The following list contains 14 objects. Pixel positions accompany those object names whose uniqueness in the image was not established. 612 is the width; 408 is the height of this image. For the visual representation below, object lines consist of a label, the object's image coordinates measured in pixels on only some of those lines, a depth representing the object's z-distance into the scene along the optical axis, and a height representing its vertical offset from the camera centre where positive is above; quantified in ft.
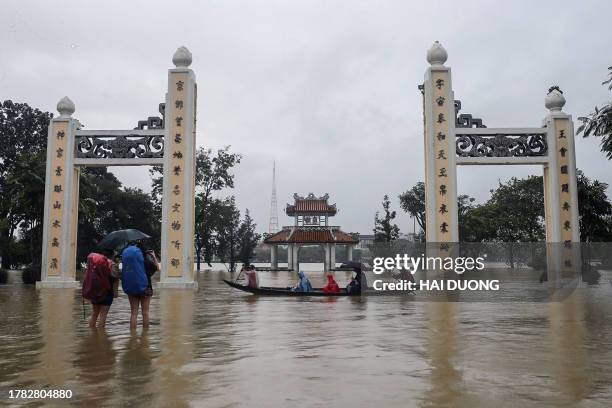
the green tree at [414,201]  155.74 +15.49
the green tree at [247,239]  142.00 +4.70
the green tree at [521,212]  118.42 +9.36
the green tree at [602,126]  39.91 +9.65
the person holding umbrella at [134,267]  24.95 -0.53
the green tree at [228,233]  125.59 +5.86
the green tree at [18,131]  118.73 +27.71
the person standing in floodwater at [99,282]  24.88 -1.17
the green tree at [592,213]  72.23 +5.52
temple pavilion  138.82 +5.64
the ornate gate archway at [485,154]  59.52 +11.39
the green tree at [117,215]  120.16 +9.46
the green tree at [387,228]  151.74 +7.70
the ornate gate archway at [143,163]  61.31 +10.78
